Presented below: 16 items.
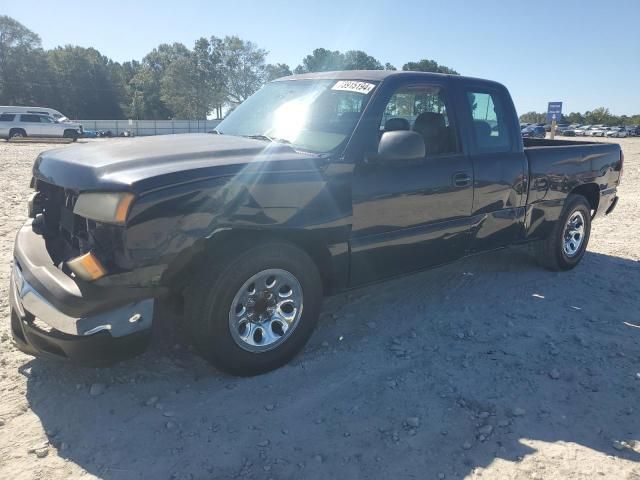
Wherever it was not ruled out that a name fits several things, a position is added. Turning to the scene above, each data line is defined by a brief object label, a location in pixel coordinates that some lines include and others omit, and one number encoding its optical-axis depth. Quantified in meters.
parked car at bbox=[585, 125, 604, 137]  66.29
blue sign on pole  19.20
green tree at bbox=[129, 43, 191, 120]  75.81
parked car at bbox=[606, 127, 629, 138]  61.82
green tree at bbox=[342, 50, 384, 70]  66.09
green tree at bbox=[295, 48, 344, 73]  76.38
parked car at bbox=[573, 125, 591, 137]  65.19
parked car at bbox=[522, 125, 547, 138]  46.61
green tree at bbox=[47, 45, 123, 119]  67.69
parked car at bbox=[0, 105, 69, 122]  30.93
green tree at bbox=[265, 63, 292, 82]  73.69
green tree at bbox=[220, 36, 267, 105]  74.31
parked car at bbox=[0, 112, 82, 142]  29.14
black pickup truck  2.57
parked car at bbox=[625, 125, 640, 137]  64.06
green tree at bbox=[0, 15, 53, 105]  61.38
